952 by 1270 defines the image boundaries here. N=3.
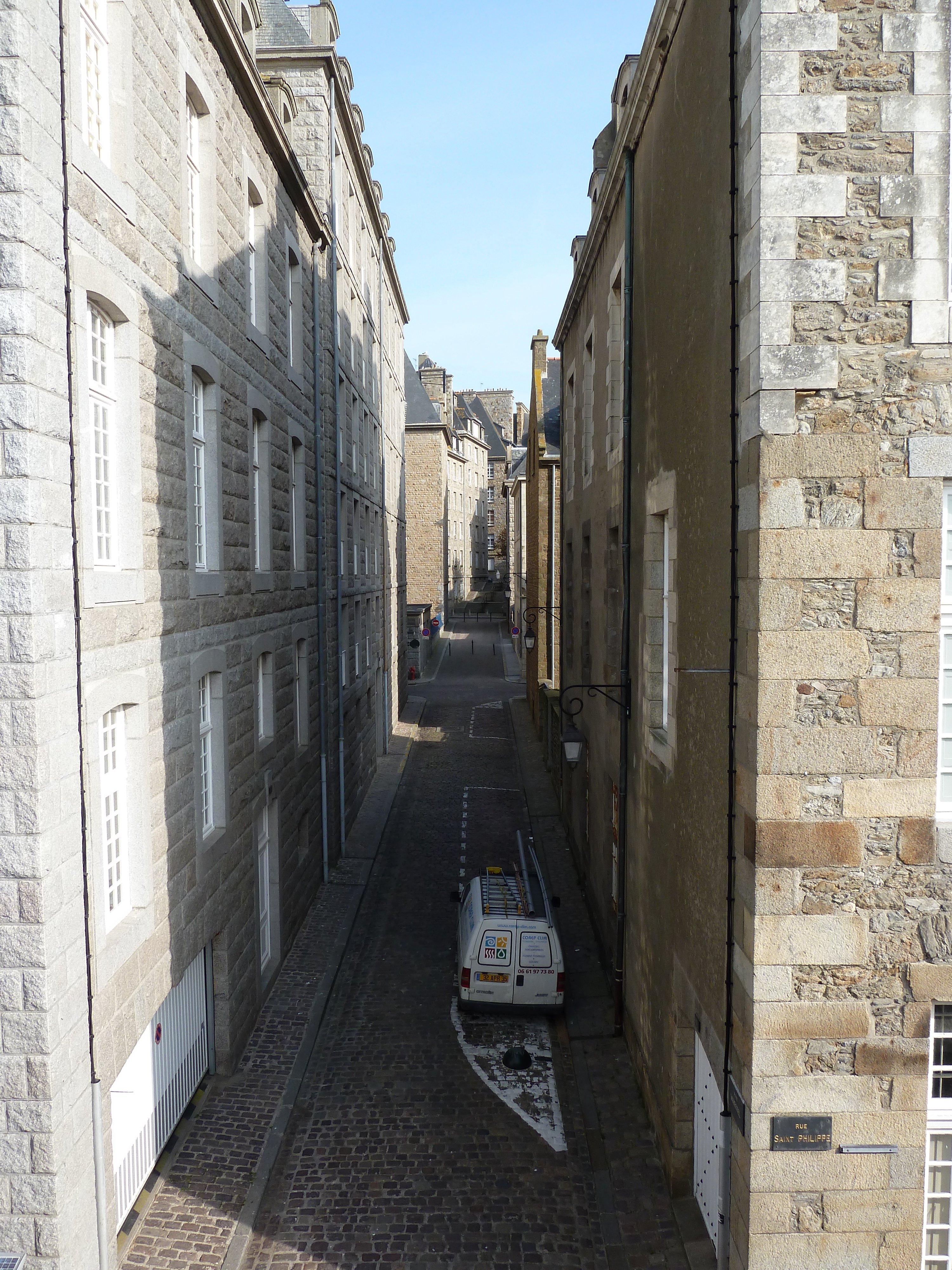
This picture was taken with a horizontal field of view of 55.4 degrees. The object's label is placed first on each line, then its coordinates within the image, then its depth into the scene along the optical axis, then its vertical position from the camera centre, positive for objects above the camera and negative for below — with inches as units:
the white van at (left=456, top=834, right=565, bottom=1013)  467.8 -197.3
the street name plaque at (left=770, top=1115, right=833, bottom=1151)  245.8 -149.3
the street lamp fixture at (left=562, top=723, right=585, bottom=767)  538.9 -97.1
